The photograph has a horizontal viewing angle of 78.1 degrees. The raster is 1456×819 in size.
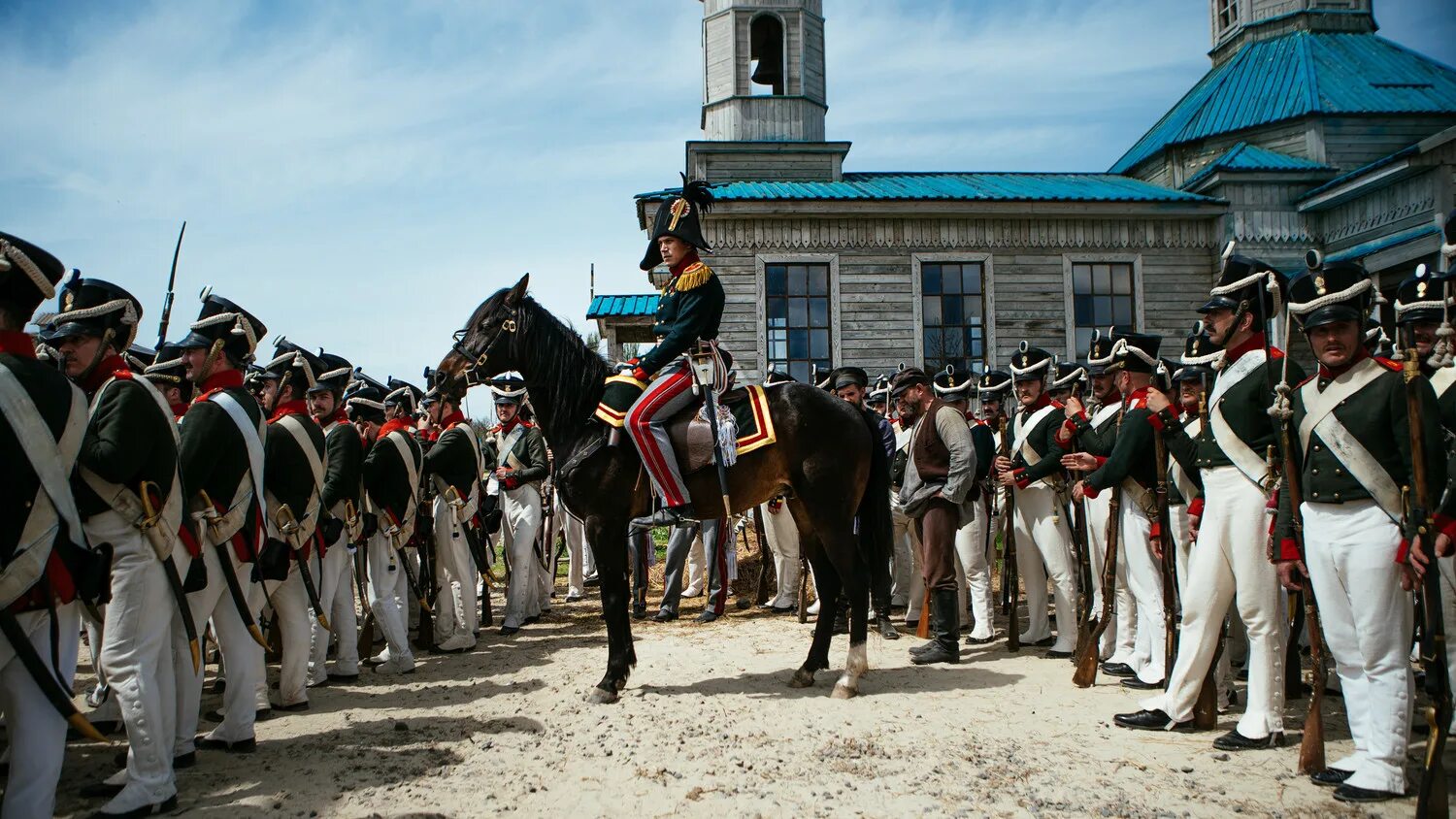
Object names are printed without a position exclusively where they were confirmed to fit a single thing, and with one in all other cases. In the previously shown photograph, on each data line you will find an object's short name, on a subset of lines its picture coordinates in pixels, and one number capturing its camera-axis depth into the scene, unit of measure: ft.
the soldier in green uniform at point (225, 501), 16.51
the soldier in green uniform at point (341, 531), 23.16
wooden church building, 56.65
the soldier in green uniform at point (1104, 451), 22.97
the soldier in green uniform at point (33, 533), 11.63
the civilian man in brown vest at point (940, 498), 24.88
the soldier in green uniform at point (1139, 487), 20.27
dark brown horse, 21.98
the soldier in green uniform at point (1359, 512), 13.67
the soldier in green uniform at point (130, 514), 13.94
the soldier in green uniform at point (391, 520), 24.81
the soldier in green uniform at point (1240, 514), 16.26
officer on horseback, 21.42
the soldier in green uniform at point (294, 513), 19.95
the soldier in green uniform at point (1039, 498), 25.21
